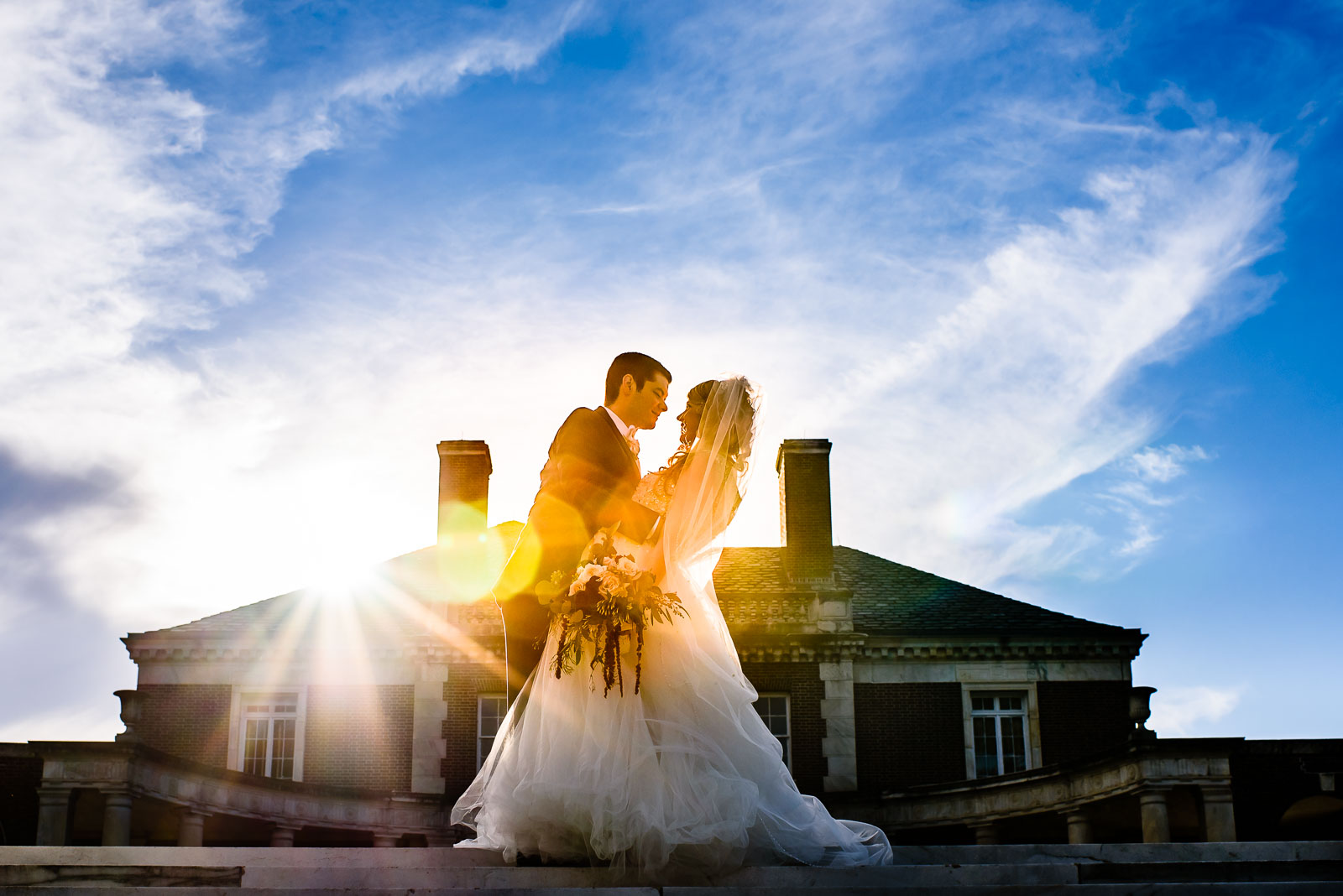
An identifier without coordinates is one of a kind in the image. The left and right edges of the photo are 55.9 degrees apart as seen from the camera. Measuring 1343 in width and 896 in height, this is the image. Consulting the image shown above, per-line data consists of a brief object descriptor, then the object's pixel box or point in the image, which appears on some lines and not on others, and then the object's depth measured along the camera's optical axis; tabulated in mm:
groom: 6250
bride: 5469
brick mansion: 24516
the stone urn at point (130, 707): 18484
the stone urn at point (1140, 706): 18406
